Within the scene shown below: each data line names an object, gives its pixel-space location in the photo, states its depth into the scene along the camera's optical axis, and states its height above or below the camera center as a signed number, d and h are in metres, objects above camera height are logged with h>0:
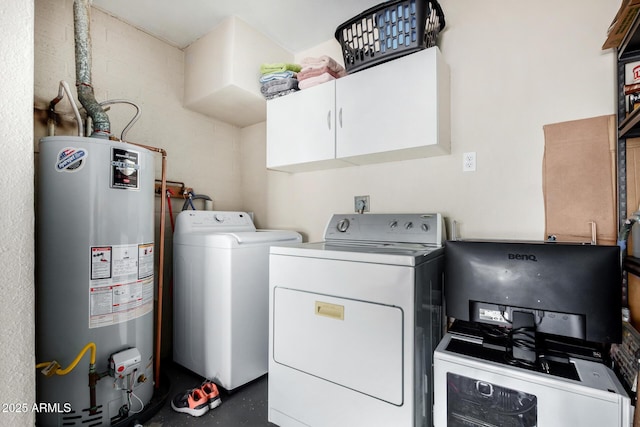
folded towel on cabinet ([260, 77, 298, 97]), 2.18 +0.99
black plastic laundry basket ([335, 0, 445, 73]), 1.62 +1.09
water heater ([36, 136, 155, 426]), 1.47 -0.31
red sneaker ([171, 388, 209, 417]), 1.72 -1.13
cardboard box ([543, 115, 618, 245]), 1.42 +0.17
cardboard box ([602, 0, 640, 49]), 1.11 +0.80
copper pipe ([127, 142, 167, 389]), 2.02 -0.44
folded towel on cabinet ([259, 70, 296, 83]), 2.19 +1.07
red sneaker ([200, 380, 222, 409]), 1.78 -1.10
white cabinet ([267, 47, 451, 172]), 1.63 +0.62
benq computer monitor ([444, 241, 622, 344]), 1.06 -0.29
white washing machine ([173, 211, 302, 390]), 1.91 -0.59
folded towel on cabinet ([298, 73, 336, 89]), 2.02 +0.95
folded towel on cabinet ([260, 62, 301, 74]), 2.22 +1.14
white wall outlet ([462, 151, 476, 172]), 1.78 +0.32
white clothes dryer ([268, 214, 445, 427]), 1.27 -0.56
